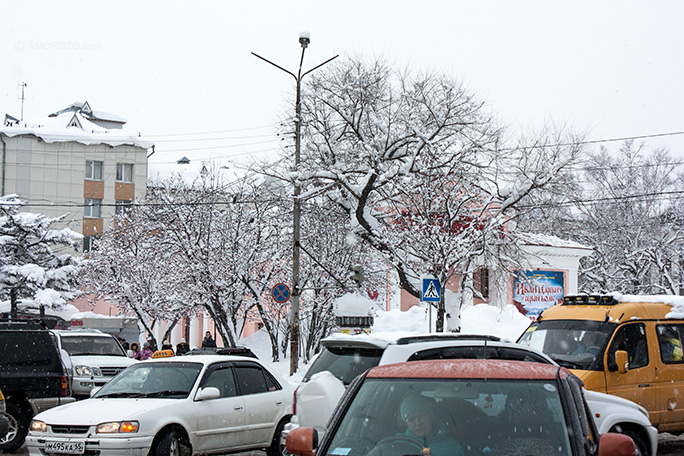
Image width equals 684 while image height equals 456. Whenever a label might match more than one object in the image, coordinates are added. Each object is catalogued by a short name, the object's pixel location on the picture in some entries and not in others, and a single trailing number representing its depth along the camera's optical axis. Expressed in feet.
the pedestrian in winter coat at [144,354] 86.02
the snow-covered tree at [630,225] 155.33
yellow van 34.76
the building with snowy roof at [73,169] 178.50
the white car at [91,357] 57.54
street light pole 71.31
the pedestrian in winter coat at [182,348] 90.51
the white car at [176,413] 29.04
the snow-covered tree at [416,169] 77.61
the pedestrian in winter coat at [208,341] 95.05
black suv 38.68
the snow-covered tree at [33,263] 131.44
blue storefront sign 124.98
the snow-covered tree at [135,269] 116.67
